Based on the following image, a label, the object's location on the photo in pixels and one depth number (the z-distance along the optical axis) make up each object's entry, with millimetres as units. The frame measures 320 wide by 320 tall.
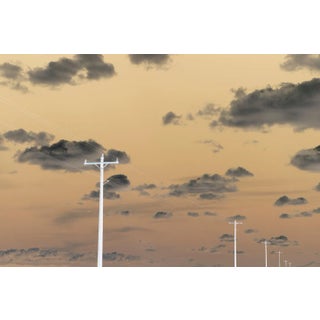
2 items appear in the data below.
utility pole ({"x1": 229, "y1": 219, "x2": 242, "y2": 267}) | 73688
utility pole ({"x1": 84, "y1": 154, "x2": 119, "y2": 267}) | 33469
